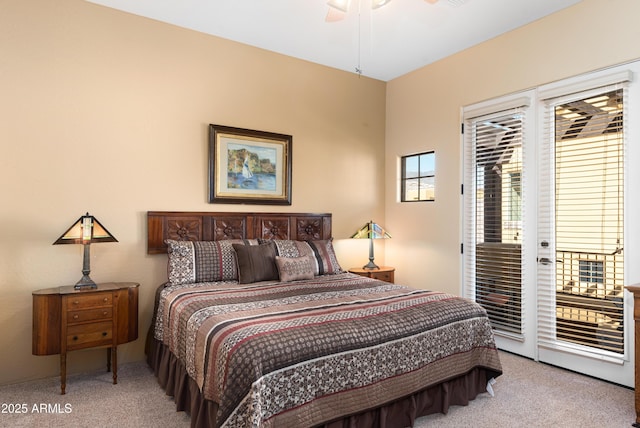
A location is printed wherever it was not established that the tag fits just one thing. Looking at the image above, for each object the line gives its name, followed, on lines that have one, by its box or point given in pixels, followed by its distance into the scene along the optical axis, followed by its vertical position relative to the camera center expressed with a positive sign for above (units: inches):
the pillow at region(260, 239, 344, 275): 144.6 -15.0
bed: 72.6 -28.3
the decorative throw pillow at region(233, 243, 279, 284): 131.0 -17.5
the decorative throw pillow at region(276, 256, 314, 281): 133.5 -19.3
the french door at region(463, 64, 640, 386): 117.4 -2.4
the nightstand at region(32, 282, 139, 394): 109.5 -31.6
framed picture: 150.9 +19.7
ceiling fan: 102.8 +57.4
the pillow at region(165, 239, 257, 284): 128.9 -16.9
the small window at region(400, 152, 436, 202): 179.6 +18.1
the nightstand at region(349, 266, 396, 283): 173.0 -26.8
